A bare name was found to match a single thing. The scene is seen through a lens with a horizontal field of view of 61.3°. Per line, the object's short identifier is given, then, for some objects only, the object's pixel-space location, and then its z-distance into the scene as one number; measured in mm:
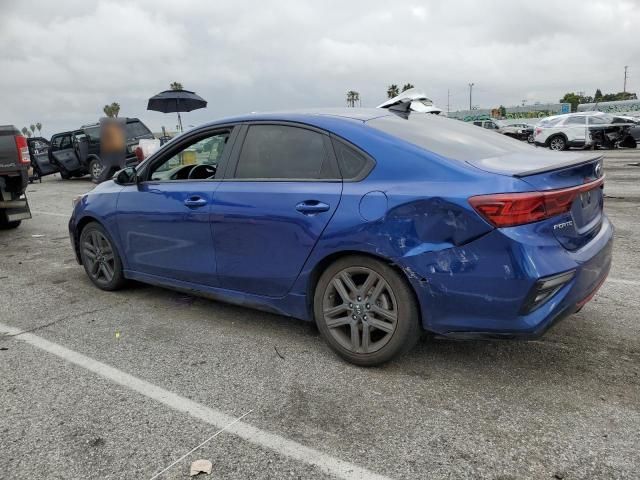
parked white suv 21422
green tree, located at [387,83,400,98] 90794
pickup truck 7699
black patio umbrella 17984
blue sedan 2779
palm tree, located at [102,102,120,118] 94812
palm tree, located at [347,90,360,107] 86938
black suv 17672
